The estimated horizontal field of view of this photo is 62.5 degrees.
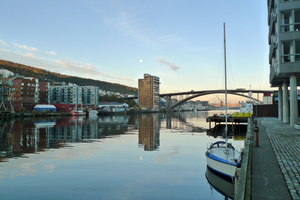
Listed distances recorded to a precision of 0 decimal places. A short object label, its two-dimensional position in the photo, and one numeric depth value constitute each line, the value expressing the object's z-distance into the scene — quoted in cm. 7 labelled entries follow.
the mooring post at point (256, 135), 1560
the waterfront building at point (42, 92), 14575
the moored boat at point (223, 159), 1366
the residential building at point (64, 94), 18762
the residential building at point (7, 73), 17886
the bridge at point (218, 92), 14770
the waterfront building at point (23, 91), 13175
